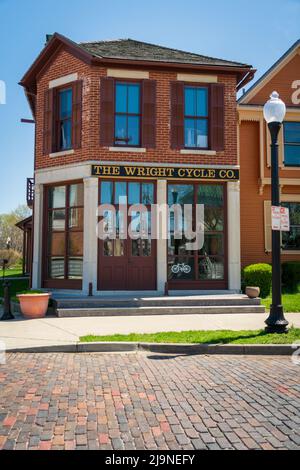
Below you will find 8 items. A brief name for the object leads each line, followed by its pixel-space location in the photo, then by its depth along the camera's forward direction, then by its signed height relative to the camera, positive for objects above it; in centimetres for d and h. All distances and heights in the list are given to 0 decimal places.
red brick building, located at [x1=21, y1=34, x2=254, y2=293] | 1253 +300
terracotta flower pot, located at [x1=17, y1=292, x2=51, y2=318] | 1020 -116
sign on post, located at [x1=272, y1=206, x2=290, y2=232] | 812 +80
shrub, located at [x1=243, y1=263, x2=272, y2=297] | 1297 -62
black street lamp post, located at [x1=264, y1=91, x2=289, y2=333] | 804 +45
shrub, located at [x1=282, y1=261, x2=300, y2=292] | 1405 -58
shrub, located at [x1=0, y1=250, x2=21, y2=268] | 4489 +21
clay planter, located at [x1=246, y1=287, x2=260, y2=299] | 1151 -95
